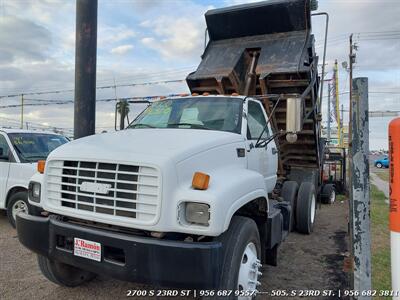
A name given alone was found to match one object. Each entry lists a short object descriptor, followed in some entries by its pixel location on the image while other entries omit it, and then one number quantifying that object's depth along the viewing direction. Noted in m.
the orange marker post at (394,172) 2.55
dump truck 2.91
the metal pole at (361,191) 2.71
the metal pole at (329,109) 30.66
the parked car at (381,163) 49.59
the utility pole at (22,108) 27.83
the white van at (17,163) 6.75
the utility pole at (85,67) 6.36
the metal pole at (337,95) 31.76
